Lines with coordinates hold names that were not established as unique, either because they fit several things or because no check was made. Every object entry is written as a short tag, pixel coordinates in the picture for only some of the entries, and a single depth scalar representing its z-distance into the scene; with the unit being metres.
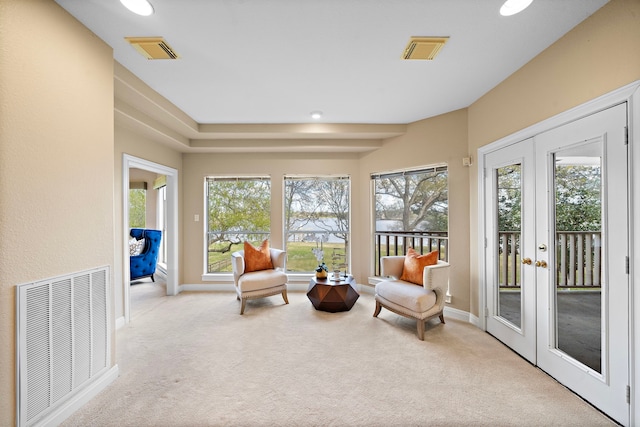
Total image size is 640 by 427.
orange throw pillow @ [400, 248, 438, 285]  3.09
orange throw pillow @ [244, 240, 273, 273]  3.83
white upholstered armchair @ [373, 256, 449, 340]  2.73
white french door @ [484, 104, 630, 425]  1.64
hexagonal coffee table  3.39
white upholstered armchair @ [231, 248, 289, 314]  3.41
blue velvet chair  4.84
